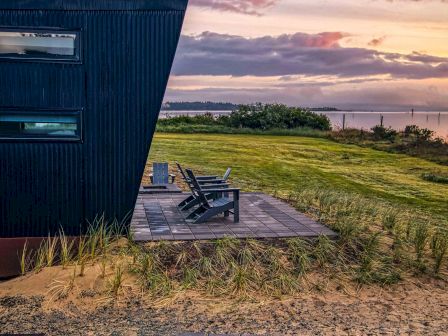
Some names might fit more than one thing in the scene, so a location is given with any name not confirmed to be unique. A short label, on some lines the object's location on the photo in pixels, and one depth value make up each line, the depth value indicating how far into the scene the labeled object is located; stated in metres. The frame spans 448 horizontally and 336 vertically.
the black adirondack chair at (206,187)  9.70
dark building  7.74
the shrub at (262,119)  34.44
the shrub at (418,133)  27.91
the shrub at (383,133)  30.81
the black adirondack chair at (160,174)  13.04
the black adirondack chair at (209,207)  9.02
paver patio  8.38
